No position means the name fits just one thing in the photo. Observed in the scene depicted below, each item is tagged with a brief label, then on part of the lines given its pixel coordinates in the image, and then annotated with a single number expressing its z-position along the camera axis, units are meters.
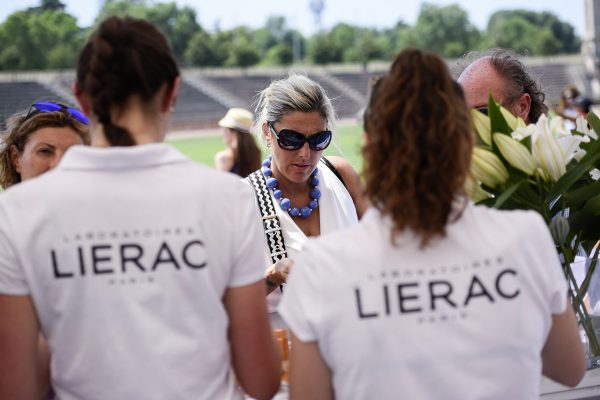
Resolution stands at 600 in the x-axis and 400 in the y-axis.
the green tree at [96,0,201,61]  74.12
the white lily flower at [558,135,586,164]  1.98
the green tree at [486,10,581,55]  72.50
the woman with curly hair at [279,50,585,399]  1.38
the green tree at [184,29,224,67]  62.61
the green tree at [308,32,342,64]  65.56
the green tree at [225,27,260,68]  61.38
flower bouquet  1.95
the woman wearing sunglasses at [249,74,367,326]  3.01
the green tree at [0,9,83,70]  52.06
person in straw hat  7.45
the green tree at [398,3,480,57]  85.38
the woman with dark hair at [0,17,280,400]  1.47
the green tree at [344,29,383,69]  65.81
